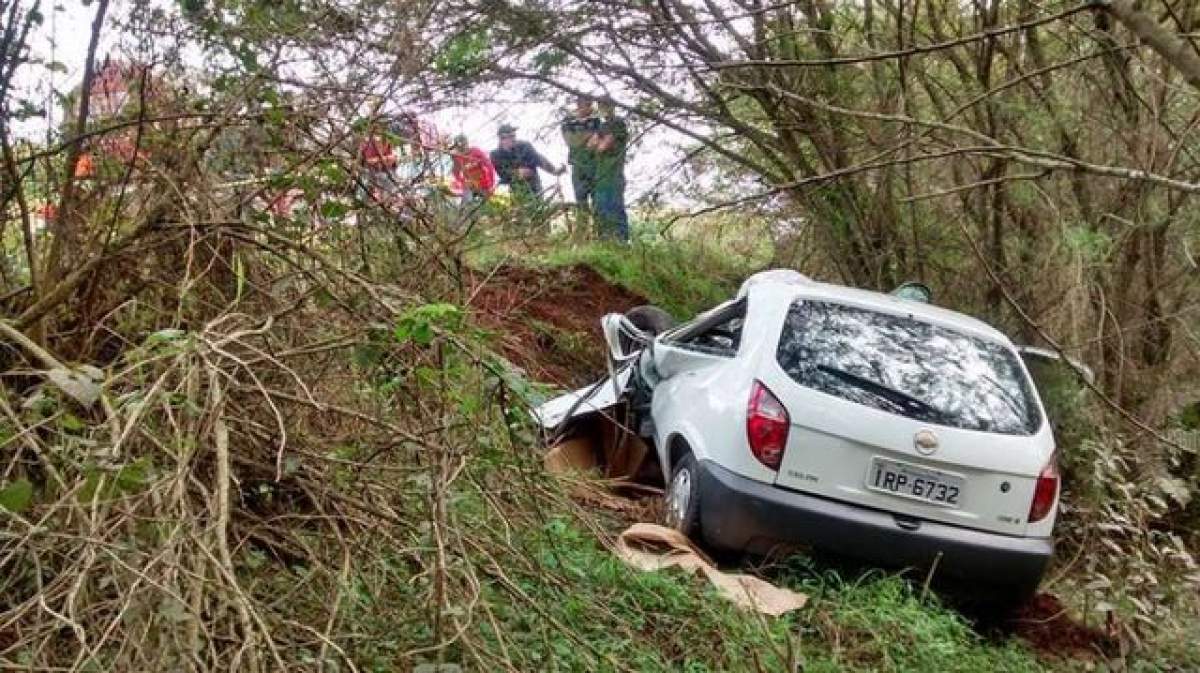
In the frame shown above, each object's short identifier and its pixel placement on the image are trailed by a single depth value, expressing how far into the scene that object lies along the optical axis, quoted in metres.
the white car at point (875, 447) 5.72
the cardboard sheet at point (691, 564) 5.10
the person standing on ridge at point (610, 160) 10.28
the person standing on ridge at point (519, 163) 8.52
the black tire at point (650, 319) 9.51
